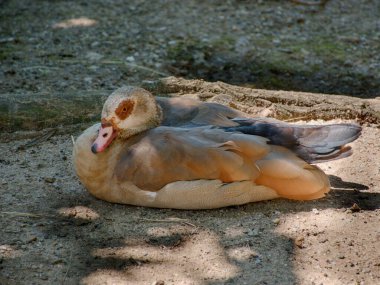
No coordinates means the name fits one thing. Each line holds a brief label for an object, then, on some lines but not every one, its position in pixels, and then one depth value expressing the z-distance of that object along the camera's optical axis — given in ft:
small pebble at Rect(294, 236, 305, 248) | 26.76
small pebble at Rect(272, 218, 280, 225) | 28.22
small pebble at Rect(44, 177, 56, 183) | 31.62
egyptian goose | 28.43
